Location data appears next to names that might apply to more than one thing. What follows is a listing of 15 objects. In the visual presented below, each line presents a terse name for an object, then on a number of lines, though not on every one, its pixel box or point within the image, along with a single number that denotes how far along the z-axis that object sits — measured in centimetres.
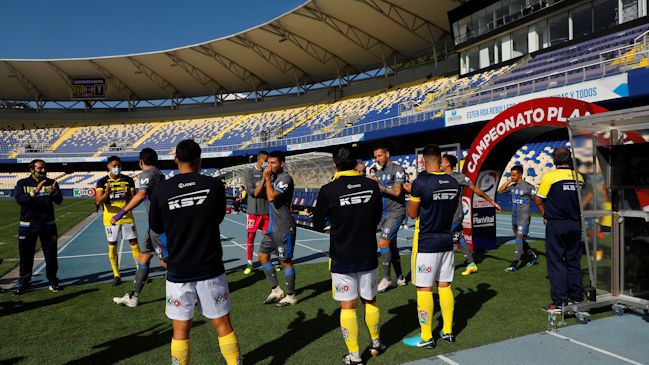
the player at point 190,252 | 290
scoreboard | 4638
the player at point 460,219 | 625
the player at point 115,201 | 601
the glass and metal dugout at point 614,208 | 480
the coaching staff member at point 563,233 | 477
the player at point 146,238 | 505
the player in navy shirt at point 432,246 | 386
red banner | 580
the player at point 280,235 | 537
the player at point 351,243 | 345
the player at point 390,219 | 611
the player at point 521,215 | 725
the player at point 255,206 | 701
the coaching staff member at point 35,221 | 596
